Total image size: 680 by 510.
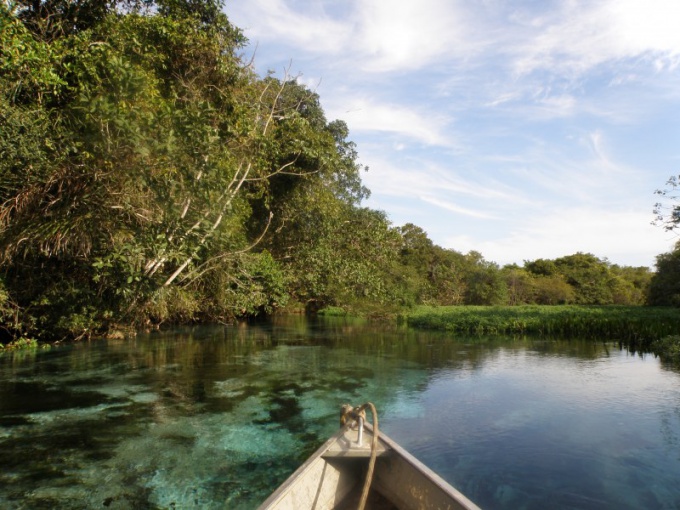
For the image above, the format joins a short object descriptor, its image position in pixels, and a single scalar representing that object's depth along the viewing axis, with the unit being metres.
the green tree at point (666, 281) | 30.79
